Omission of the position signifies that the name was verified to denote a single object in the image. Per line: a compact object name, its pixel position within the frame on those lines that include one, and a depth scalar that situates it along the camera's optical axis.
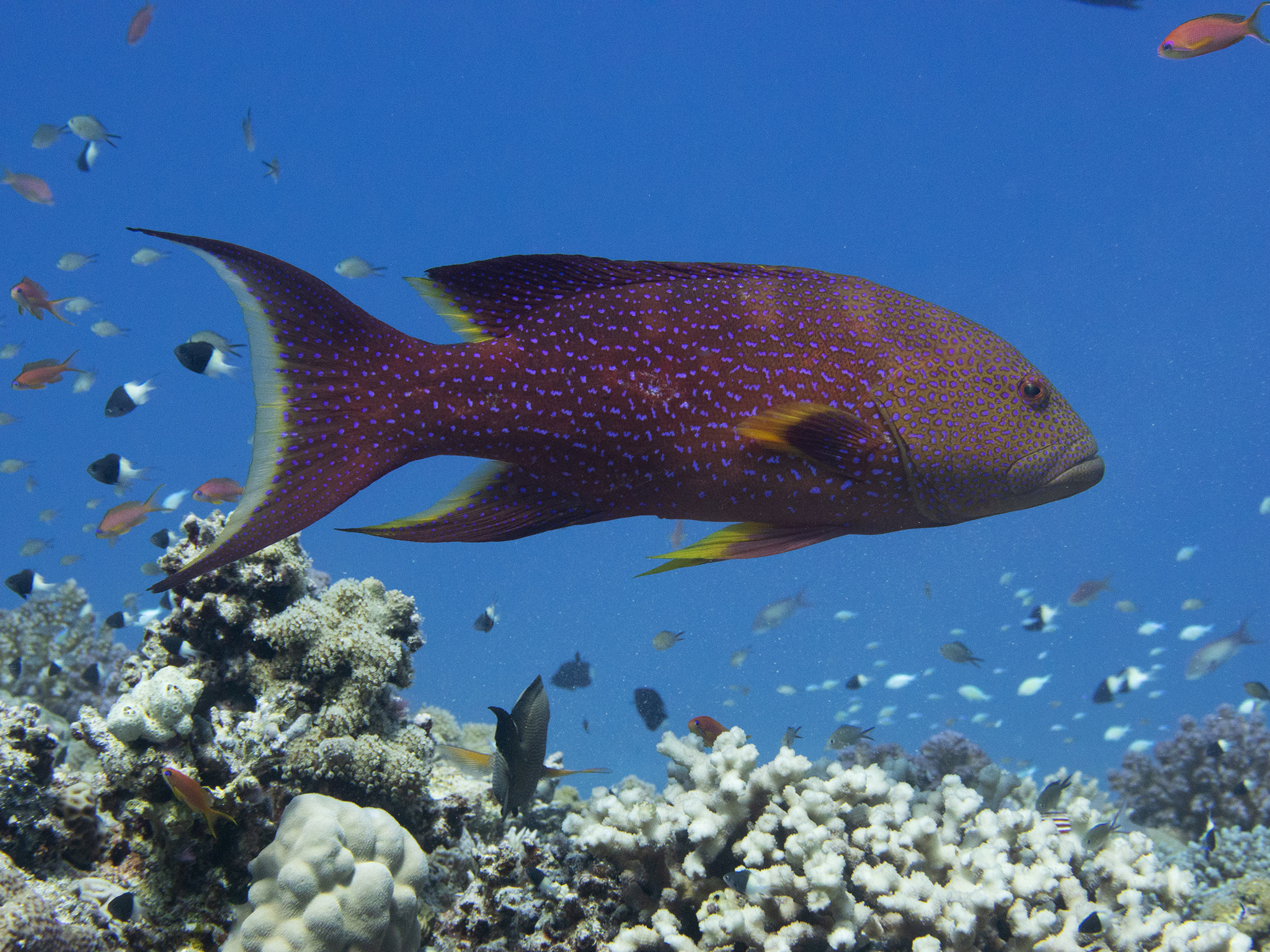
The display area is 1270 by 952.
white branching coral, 2.63
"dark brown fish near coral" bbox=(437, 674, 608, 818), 2.97
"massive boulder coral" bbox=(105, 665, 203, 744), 2.44
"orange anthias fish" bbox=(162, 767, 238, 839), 2.33
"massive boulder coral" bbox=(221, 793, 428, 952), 2.24
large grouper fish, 1.86
